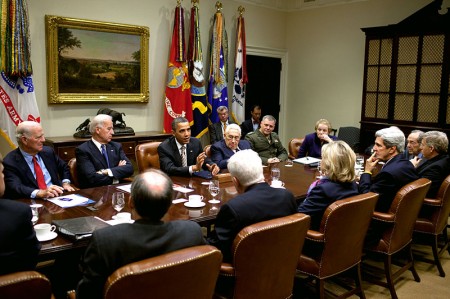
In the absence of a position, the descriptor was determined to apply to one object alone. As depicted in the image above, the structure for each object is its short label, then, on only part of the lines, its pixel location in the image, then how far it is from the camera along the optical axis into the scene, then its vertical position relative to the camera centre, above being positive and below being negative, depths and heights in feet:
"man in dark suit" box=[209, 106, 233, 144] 21.65 -1.26
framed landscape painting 17.89 +1.62
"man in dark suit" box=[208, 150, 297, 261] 7.11 -1.71
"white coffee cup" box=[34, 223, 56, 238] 7.20 -2.19
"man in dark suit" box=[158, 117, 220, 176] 13.38 -1.59
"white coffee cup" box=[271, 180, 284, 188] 11.35 -2.14
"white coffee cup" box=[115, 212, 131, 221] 8.19 -2.23
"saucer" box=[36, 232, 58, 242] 7.07 -2.29
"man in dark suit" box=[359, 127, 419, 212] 10.57 -1.62
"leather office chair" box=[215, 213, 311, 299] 6.56 -2.48
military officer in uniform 17.39 -1.58
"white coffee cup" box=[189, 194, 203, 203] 9.55 -2.17
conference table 7.01 -2.26
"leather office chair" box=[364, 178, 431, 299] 9.92 -2.84
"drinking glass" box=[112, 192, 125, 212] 8.47 -1.99
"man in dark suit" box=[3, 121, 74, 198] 10.29 -1.76
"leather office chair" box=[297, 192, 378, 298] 8.28 -2.70
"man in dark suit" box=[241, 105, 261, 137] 22.66 -1.08
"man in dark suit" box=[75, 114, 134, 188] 12.44 -1.82
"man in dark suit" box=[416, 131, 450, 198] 12.13 -1.57
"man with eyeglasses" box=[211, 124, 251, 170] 14.51 -1.52
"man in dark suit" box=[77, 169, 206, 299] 5.28 -1.73
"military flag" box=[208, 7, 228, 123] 22.36 +1.68
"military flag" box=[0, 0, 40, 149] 15.70 +0.89
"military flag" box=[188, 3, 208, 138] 21.34 +1.06
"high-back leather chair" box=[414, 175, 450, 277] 11.57 -3.04
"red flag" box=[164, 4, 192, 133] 20.83 +1.03
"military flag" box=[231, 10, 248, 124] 23.72 +1.38
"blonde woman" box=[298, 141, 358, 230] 8.96 -1.68
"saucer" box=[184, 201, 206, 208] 9.25 -2.22
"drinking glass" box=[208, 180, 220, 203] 9.74 -1.96
